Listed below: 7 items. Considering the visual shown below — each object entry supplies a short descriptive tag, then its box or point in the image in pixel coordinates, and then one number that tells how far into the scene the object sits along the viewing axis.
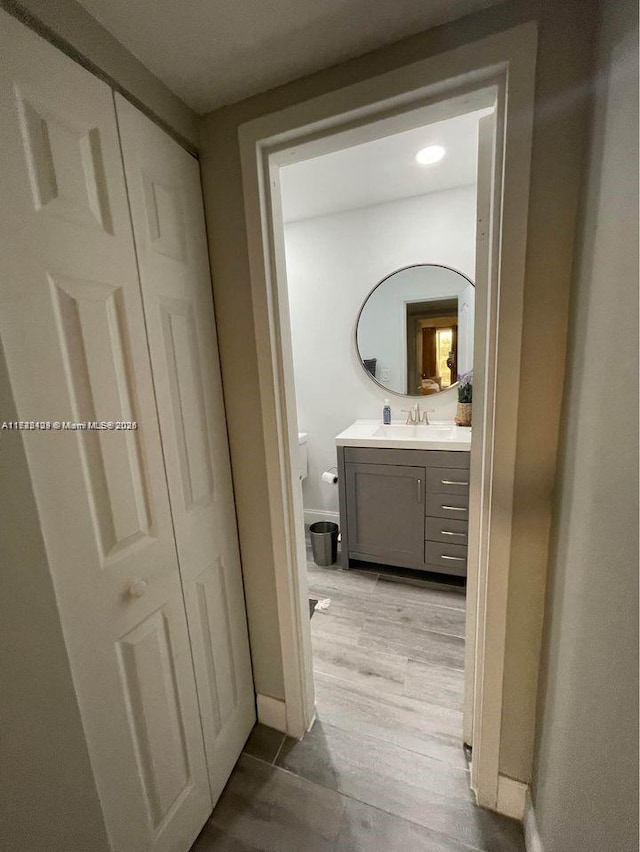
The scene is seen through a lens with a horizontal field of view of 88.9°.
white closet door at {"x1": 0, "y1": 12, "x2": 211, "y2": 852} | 0.58
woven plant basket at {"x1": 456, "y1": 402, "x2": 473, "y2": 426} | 2.19
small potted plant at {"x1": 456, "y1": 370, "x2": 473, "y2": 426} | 2.16
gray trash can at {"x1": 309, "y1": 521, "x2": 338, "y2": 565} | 2.33
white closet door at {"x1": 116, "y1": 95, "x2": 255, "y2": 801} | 0.83
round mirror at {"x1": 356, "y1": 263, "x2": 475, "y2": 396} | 2.18
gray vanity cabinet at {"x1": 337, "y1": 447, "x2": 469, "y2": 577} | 1.92
